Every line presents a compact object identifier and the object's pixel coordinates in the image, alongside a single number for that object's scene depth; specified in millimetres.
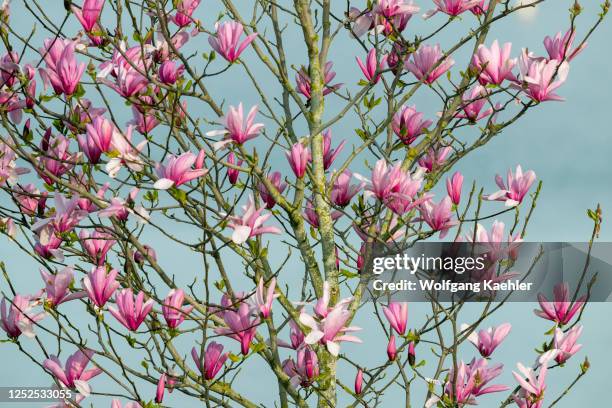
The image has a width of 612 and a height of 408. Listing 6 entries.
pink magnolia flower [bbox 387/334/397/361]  9137
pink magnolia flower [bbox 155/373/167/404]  8953
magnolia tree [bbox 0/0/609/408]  8797
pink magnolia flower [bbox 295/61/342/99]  11070
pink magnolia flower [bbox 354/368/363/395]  9648
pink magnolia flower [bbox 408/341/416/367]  9352
